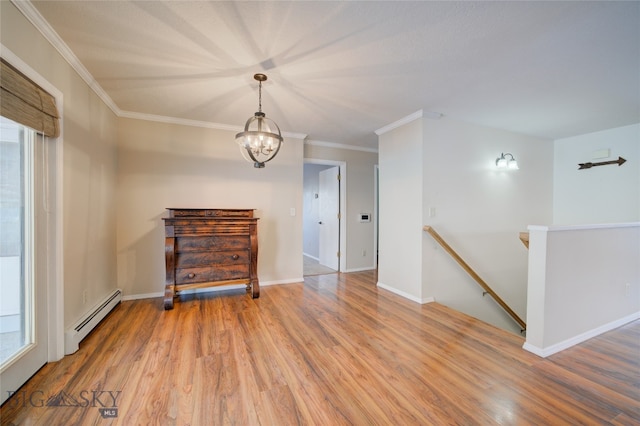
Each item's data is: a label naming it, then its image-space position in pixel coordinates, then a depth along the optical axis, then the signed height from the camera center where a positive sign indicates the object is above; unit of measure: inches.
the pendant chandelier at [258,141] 87.4 +23.8
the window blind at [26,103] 57.0 +26.0
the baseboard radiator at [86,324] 79.1 -41.2
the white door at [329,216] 196.5 -5.7
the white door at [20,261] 62.2 -14.5
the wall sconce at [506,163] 148.6 +28.6
